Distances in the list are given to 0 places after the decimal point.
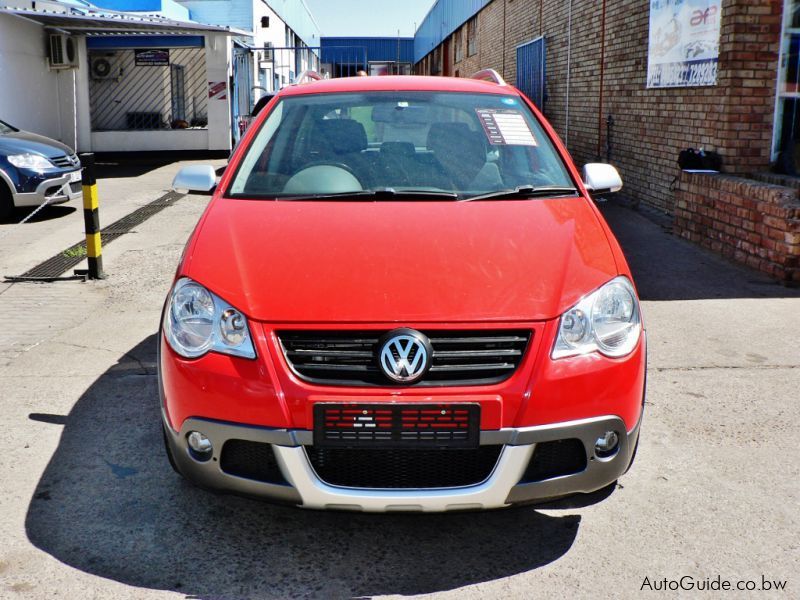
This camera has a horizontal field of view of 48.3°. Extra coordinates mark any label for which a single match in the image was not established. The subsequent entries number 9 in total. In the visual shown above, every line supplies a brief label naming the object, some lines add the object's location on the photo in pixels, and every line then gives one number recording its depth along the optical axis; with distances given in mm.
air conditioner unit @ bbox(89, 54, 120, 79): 22594
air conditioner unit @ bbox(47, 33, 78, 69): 19531
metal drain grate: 8250
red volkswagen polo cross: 2875
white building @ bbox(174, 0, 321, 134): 24281
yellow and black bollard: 7535
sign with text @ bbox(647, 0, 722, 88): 9352
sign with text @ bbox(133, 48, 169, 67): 22062
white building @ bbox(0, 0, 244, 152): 17922
